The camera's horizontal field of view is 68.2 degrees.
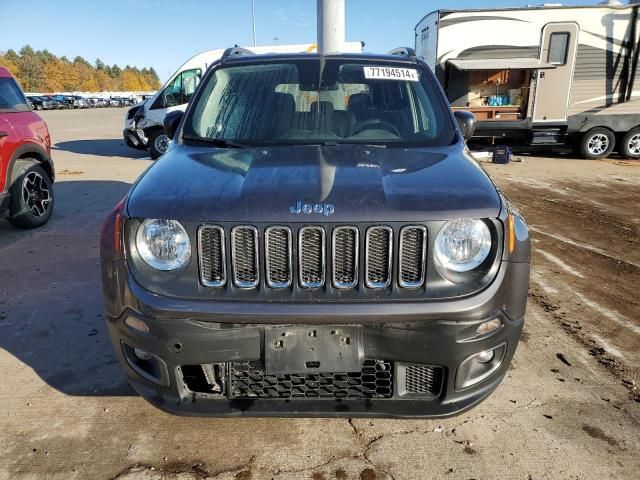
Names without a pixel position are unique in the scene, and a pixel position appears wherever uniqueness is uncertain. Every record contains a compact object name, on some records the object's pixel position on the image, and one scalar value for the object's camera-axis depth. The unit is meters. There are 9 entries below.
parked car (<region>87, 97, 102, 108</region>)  68.94
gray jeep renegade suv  1.98
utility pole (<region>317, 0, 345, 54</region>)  8.41
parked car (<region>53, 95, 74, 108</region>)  62.03
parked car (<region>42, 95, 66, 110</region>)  60.52
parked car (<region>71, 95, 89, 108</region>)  65.19
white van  12.52
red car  5.89
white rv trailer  11.64
